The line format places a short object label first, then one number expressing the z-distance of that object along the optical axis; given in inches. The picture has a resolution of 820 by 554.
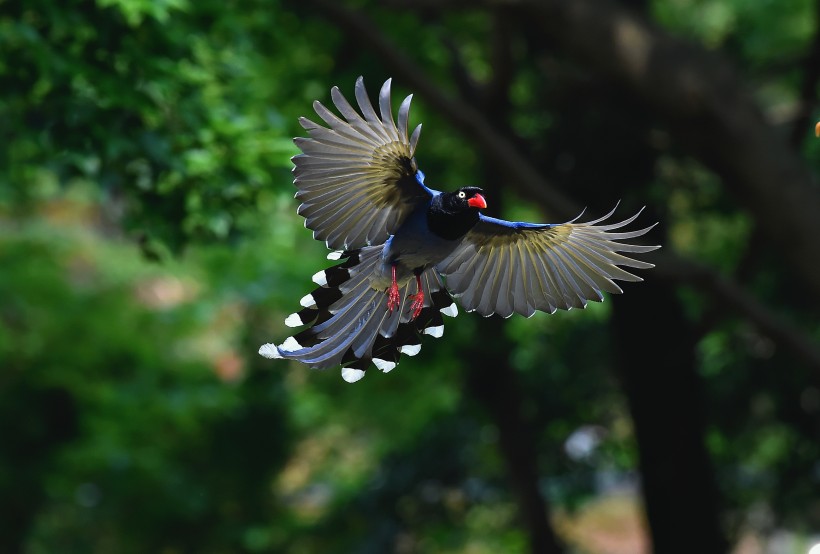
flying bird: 274.7
